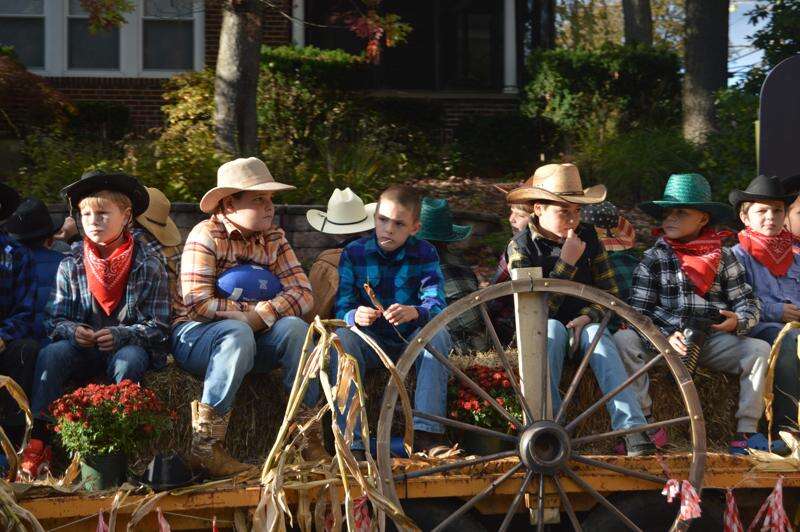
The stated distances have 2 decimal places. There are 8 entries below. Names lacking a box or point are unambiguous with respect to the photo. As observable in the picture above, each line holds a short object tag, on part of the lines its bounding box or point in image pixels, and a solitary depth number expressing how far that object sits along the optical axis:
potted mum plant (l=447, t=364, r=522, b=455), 9.58
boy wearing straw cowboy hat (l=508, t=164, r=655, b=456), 9.84
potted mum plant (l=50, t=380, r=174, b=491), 8.64
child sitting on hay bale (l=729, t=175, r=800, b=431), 11.07
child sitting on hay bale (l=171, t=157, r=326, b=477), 9.15
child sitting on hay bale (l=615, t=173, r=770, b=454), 10.23
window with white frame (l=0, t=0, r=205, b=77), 28.81
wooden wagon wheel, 8.68
